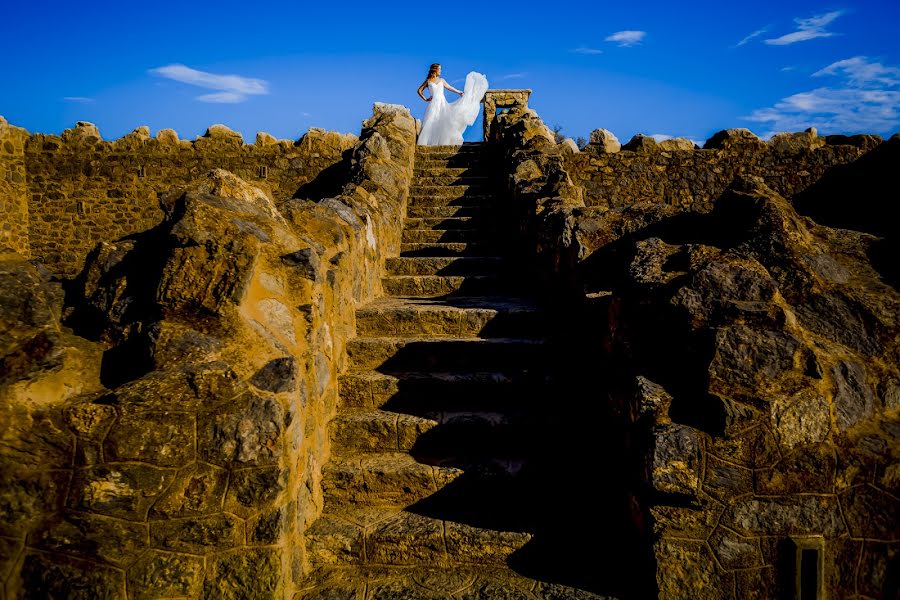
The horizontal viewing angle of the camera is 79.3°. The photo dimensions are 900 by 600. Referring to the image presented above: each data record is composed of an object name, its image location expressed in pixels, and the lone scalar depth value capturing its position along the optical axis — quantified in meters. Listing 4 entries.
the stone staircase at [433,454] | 2.66
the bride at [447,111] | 12.31
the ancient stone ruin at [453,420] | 2.24
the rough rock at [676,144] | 10.44
